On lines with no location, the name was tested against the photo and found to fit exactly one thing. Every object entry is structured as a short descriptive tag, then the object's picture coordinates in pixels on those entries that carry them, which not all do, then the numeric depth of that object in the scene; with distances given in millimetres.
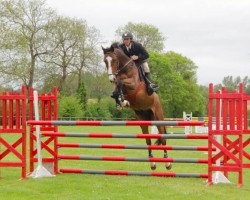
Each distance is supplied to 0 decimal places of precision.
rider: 13420
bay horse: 12554
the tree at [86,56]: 66034
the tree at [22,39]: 57359
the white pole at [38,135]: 12468
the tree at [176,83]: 82058
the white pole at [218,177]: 11231
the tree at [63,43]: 63383
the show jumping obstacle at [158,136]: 10860
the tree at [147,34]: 79046
